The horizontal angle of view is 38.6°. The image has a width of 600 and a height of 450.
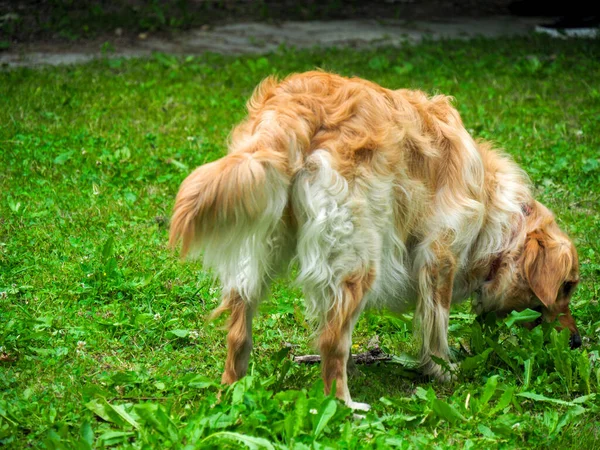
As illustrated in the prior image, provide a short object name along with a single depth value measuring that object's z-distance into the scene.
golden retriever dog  3.48
